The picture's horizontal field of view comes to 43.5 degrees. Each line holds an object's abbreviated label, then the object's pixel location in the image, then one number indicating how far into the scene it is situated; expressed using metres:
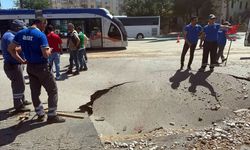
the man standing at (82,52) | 12.11
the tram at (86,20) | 21.73
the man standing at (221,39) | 12.65
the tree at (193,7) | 52.00
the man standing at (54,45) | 10.05
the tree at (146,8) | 48.06
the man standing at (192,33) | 10.44
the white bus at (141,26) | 40.22
